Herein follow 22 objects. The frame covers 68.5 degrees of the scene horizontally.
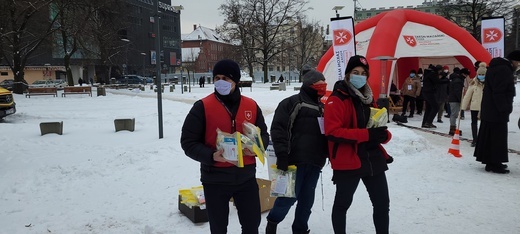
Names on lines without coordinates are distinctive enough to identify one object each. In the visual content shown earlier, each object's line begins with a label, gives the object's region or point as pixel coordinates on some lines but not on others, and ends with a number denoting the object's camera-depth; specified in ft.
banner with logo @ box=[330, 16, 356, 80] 42.68
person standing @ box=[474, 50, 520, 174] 19.27
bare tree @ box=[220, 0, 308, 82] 145.79
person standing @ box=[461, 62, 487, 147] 25.75
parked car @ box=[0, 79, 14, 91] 121.41
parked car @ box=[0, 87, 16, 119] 46.16
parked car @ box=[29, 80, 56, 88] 152.70
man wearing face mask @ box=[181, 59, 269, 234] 9.66
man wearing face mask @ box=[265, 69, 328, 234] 12.07
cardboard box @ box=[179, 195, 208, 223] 14.47
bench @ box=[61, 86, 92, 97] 93.76
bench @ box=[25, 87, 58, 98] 89.56
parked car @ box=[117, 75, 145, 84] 170.14
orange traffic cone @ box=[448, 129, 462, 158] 25.29
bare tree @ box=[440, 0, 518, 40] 121.29
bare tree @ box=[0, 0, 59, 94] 73.70
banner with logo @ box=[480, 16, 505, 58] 49.07
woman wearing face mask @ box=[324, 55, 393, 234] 10.91
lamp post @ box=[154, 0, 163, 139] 31.81
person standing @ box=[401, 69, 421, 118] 46.50
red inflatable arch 46.29
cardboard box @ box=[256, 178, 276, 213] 15.30
